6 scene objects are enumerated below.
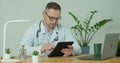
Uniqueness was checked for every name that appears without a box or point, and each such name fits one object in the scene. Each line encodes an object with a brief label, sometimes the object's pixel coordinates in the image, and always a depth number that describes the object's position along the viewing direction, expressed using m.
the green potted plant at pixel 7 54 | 2.20
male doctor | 3.10
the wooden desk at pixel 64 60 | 2.03
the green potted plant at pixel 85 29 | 4.47
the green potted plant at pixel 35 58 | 1.98
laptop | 2.14
